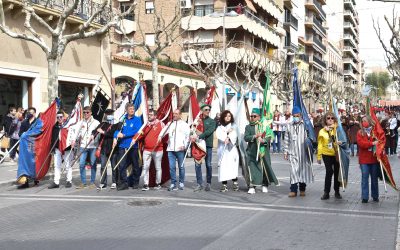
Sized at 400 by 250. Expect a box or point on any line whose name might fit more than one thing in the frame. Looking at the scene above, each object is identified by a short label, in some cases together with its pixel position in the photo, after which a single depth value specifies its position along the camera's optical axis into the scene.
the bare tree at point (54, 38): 14.49
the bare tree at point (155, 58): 23.75
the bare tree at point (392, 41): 29.59
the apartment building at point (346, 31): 109.56
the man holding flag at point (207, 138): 11.51
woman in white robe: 11.34
